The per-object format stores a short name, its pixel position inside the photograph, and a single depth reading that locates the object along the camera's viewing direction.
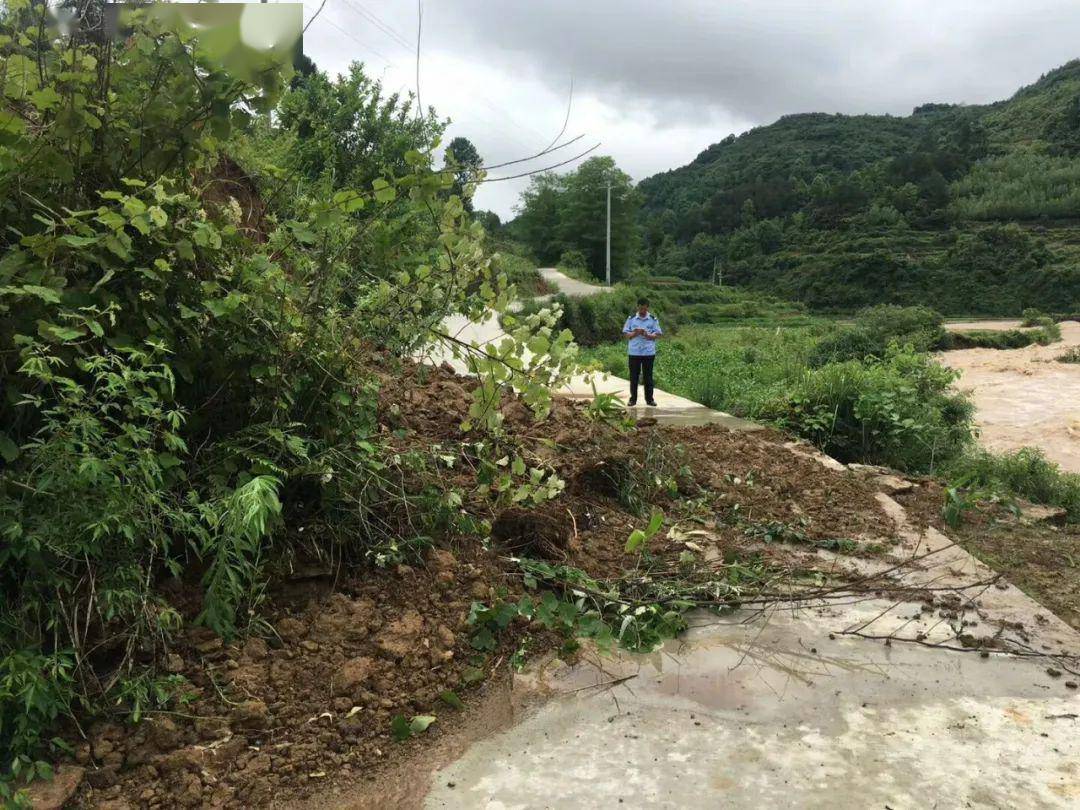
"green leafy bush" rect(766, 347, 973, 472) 8.05
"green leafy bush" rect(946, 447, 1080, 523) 6.84
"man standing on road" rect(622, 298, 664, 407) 9.67
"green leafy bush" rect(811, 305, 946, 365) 17.98
